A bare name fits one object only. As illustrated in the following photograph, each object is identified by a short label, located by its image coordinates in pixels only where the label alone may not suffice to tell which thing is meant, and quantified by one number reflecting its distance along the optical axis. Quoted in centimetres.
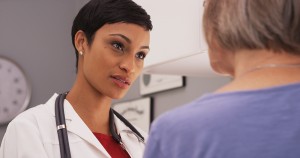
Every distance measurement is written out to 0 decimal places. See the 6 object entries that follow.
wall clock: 356
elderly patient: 61
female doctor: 146
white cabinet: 136
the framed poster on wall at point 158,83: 280
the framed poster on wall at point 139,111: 306
